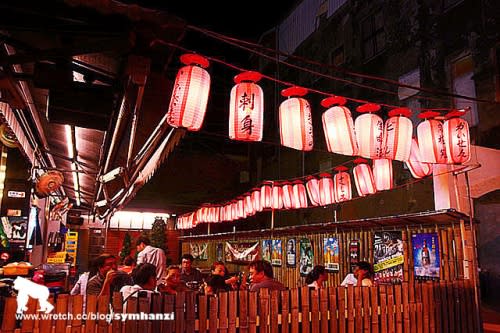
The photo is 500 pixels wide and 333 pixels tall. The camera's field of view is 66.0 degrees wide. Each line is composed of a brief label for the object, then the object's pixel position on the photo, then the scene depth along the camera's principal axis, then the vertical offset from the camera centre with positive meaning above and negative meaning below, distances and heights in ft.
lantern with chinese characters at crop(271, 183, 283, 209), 51.47 +4.80
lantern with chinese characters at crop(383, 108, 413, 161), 27.07 +6.81
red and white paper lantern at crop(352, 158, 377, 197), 37.93 +5.42
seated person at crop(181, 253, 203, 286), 37.91 -3.83
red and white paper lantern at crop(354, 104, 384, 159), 26.84 +6.92
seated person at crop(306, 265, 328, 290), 28.84 -3.16
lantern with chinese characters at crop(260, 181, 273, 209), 52.58 +5.19
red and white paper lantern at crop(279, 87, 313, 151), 25.16 +7.22
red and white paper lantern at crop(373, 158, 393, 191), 36.40 +5.54
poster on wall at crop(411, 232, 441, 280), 32.75 -1.88
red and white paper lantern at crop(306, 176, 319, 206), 45.34 +5.18
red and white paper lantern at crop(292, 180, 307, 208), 49.16 +4.88
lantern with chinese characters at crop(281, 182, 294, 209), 50.15 +5.04
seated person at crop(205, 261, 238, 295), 26.00 -3.50
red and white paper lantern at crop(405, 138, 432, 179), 31.53 +5.77
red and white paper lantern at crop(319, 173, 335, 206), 43.80 +5.00
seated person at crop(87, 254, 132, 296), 21.35 -2.58
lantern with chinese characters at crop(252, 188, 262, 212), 55.11 +4.74
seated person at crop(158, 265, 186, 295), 26.43 -3.58
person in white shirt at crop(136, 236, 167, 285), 34.96 -1.96
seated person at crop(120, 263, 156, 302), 18.97 -2.18
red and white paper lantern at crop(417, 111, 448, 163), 27.50 +6.67
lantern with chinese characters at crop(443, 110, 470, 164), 27.20 +6.58
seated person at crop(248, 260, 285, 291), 23.31 -2.67
